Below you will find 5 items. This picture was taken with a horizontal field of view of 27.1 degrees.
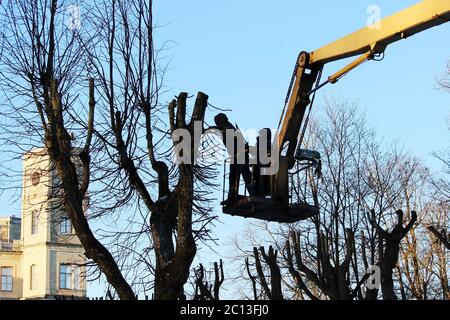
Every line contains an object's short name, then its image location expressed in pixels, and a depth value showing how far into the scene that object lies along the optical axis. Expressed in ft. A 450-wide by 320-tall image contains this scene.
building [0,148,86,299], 290.76
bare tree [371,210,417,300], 64.75
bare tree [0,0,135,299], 53.83
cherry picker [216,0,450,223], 56.85
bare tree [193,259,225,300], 90.17
